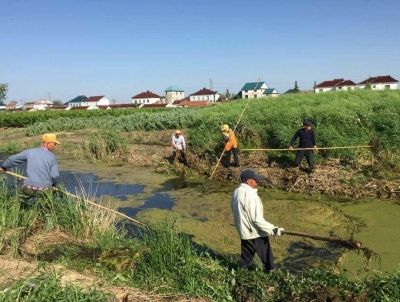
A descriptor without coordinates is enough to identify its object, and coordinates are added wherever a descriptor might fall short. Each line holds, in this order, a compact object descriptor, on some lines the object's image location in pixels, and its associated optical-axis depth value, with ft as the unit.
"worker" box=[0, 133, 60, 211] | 21.98
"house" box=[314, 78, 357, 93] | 238.48
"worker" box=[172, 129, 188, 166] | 48.29
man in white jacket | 16.39
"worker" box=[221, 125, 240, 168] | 42.98
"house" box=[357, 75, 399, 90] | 226.58
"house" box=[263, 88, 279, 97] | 279.81
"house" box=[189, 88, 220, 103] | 325.68
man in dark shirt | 37.83
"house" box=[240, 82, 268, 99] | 273.89
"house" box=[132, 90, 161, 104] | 353.31
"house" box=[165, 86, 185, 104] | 370.73
